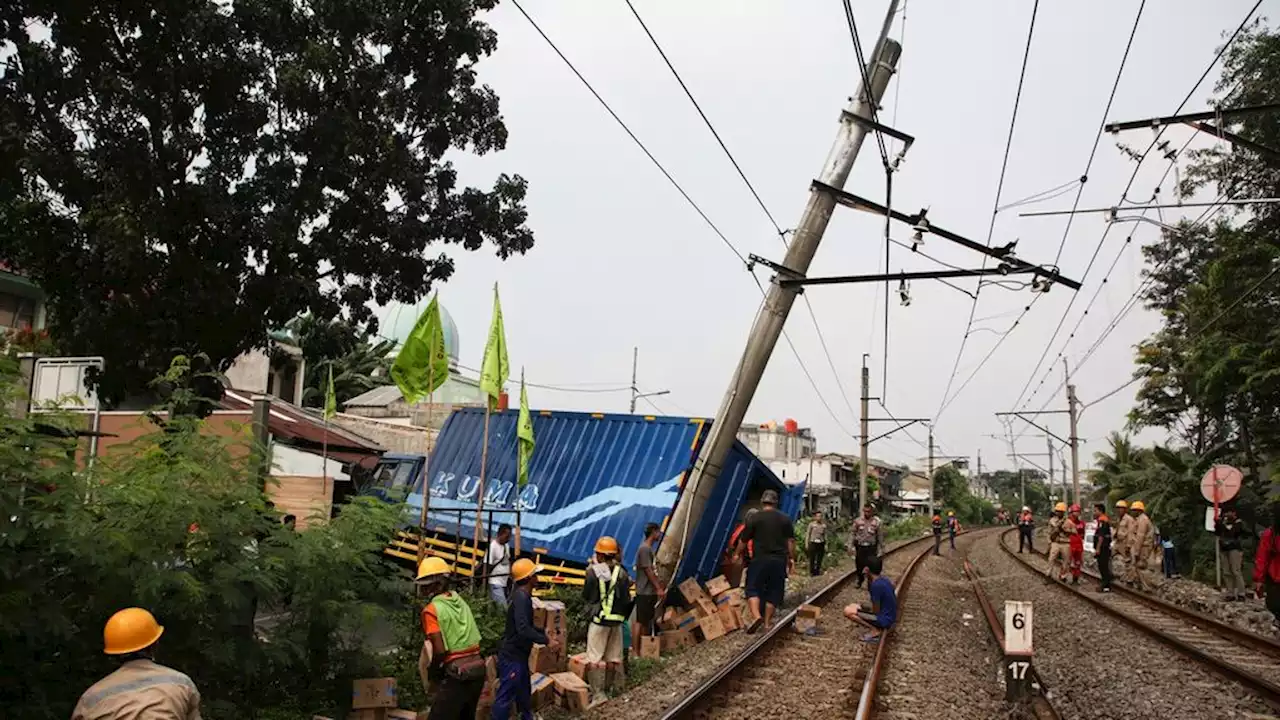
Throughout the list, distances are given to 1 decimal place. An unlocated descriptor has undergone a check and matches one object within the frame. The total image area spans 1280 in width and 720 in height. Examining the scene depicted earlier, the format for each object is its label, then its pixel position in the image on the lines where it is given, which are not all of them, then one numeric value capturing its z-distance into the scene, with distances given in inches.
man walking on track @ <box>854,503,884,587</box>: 621.6
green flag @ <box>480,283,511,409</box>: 465.1
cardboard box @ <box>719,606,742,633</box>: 478.9
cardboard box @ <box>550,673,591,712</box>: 327.3
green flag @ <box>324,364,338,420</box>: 628.0
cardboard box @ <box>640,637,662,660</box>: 424.2
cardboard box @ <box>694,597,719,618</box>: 476.4
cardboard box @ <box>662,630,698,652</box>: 454.0
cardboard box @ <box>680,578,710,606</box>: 487.5
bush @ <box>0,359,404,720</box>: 194.1
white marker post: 314.3
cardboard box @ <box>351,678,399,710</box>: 270.8
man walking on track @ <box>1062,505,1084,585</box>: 772.6
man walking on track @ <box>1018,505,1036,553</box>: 1280.8
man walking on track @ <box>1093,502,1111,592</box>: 697.0
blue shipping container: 556.7
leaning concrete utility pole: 528.1
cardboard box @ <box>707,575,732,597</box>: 502.3
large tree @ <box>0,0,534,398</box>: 436.1
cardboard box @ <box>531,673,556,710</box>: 319.6
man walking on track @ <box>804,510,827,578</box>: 848.9
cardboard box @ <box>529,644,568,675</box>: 342.3
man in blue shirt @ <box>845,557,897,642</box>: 403.9
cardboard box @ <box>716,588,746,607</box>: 491.5
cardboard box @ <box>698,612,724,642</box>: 467.2
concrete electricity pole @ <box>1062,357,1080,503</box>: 1482.5
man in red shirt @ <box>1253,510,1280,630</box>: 386.3
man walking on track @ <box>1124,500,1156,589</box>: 660.1
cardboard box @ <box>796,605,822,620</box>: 473.7
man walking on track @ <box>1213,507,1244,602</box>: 626.2
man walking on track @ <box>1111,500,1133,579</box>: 715.1
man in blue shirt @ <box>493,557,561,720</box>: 271.9
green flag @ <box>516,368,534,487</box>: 510.9
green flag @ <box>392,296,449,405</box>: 435.8
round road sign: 605.0
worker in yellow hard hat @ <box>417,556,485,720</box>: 239.0
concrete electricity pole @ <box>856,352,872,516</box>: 1198.3
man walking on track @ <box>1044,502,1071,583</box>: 794.2
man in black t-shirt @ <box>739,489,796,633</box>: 465.1
